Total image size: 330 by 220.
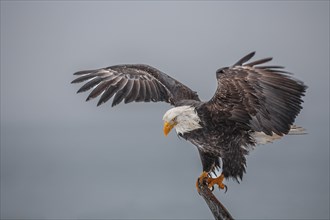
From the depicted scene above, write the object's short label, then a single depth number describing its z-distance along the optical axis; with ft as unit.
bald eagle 33.71
